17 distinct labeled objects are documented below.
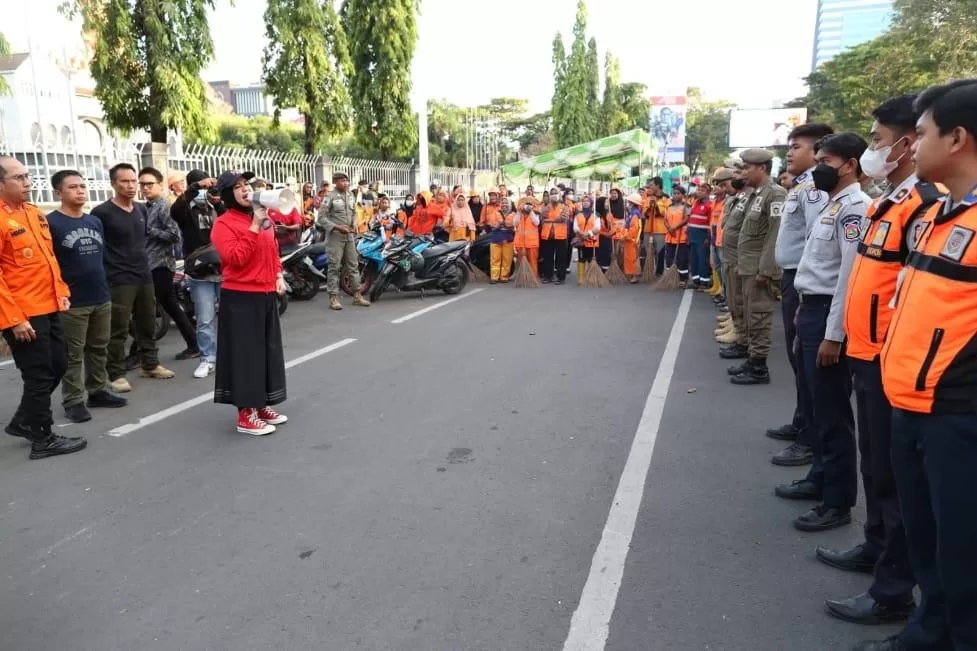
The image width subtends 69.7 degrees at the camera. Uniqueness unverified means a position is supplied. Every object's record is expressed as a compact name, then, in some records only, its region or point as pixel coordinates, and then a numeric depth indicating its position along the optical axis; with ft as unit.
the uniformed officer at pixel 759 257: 18.42
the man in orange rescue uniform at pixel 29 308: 14.16
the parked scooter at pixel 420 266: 35.40
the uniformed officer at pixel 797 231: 13.83
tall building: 514.68
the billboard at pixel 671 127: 197.88
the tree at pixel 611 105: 178.40
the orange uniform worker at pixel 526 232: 42.60
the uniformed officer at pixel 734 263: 21.99
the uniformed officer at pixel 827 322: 11.11
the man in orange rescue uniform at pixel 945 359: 6.42
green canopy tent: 79.25
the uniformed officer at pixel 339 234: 32.73
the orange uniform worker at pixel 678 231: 38.86
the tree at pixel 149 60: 40.32
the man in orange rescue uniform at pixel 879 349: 8.38
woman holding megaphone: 14.97
